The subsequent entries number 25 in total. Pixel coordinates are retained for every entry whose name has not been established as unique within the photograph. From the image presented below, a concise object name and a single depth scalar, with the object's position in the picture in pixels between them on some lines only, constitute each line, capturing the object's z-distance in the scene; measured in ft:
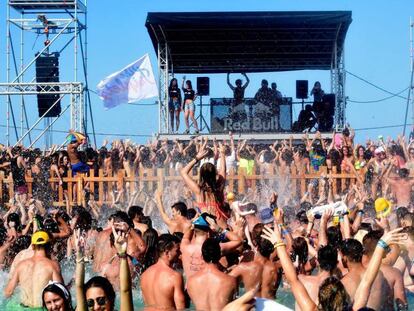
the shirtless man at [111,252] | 30.76
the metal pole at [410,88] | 88.58
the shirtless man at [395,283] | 25.07
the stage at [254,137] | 74.74
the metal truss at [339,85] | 79.66
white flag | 83.10
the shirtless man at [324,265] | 23.75
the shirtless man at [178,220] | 34.68
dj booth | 78.33
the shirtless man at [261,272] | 26.84
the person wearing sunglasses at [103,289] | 16.37
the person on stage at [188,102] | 79.97
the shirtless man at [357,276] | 22.94
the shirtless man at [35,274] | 27.14
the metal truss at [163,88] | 79.35
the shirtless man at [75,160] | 62.49
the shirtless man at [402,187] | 52.32
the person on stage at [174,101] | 81.51
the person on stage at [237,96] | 79.10
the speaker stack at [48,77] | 94.73
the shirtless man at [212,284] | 24.08
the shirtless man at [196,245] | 27.61
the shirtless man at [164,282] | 25.02
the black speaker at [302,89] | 84.68
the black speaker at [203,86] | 85.73
